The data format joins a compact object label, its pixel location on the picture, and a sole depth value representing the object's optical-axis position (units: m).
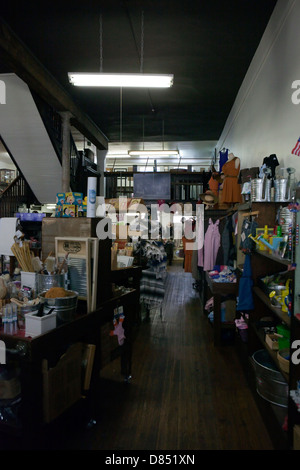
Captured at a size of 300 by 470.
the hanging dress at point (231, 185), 5.38
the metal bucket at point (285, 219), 2.61
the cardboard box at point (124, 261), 4.76
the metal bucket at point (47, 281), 2.39
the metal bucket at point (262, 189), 3.24
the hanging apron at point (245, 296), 3.32
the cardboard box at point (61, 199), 2.81
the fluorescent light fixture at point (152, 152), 9.24
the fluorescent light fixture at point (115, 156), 13.23
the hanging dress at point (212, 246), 6.18
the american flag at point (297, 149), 2.60
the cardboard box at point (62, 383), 1.99
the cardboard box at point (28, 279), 2.45
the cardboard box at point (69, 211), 2.75
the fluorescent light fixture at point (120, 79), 4.05
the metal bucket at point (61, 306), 2.15
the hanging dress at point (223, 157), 6.12
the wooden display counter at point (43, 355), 1.88
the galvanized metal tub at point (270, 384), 2.65
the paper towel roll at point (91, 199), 2.59
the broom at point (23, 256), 2.56
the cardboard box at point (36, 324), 1.93
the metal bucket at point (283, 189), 3.01
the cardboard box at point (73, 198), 2.79
